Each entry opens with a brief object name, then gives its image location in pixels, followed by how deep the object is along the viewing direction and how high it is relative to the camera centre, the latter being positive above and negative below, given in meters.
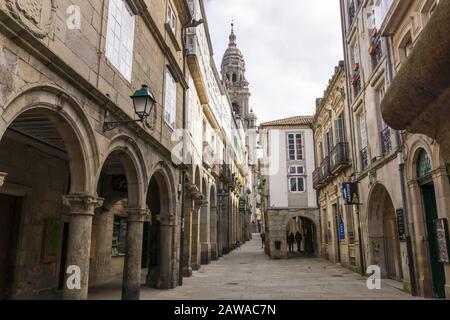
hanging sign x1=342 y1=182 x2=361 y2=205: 14.82 +1.80
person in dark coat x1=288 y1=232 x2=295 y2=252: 29.11 +0.11
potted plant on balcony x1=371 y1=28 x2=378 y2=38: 12.27 +6.60
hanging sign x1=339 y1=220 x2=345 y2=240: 18.36 +0.48
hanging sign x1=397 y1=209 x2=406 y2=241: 10.49 +0.44
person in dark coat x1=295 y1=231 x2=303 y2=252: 29.66 +0.22
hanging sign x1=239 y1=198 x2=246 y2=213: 36.54 +3.36
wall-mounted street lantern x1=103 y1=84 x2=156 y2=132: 7.54 +2.70
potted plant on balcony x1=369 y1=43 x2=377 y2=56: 12.66 +6.19
